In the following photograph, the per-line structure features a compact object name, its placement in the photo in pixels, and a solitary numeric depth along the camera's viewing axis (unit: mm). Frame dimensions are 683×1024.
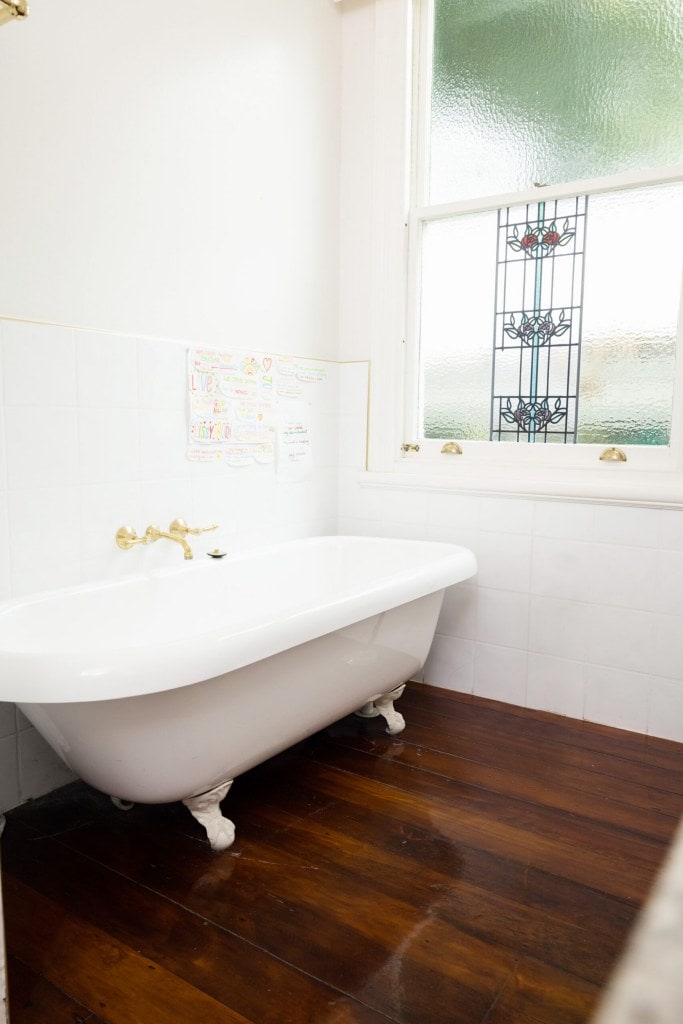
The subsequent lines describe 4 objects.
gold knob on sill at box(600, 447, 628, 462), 2623
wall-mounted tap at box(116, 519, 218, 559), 2271
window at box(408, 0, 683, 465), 2539
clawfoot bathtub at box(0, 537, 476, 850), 1451
